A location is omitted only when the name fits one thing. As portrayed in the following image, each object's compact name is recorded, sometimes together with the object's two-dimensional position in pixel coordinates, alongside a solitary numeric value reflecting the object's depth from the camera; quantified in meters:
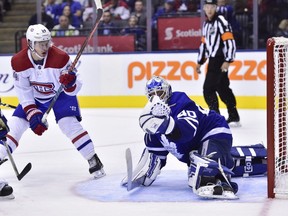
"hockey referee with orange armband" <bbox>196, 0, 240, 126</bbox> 10.52
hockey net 5.77
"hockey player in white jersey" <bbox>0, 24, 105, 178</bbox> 6.81
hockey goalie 5.67
